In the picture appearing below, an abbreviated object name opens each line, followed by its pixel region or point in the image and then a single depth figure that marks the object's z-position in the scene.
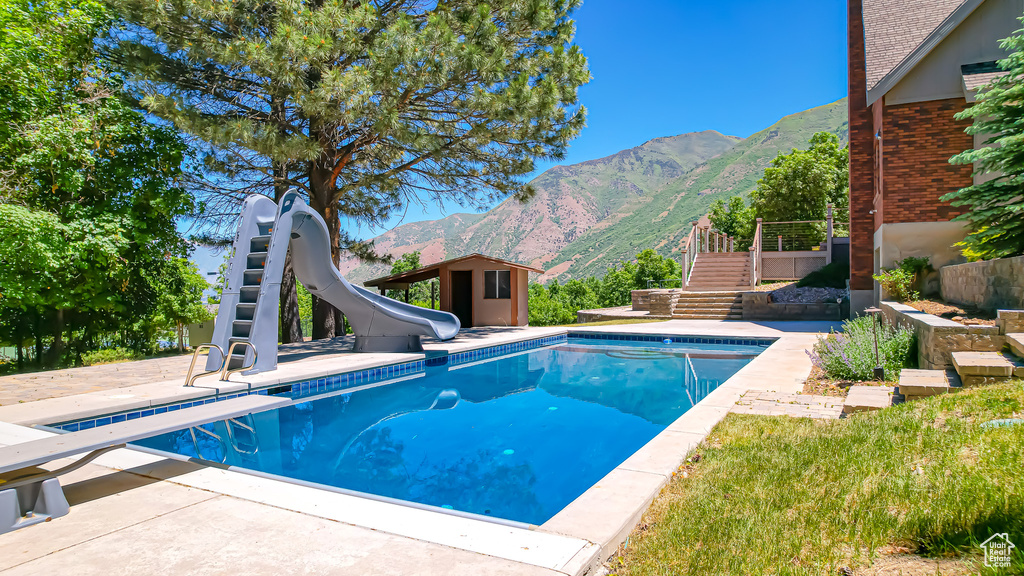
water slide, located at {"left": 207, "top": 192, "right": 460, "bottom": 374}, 8.02
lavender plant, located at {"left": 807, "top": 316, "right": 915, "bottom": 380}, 6.55
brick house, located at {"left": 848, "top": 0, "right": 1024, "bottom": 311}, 10.09
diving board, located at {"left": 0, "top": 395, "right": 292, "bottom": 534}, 2.84
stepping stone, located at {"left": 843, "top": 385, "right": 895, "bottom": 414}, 4.59
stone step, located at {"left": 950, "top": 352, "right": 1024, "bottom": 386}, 4.56
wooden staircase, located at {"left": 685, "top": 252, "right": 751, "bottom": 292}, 20.09
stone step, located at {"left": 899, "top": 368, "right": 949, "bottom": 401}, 4.67
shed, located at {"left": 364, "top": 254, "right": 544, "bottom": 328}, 16.75
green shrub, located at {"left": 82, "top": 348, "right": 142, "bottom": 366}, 12.34
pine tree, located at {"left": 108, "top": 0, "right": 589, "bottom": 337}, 9.69
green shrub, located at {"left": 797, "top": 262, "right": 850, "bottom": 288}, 18.58
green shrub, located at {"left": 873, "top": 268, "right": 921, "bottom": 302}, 10.00
